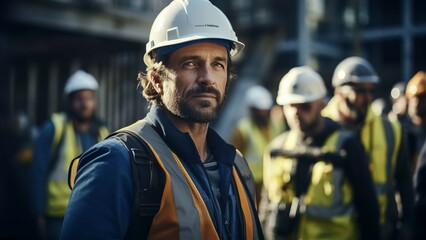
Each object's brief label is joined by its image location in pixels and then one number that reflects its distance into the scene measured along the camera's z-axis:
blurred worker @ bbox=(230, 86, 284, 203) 8.38
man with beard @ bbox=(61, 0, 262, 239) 2.15
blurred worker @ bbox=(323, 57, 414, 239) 4.89
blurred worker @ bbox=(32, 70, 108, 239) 5.89
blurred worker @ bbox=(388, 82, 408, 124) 7.31
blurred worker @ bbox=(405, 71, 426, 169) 5.54
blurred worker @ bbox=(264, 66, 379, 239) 4.26
